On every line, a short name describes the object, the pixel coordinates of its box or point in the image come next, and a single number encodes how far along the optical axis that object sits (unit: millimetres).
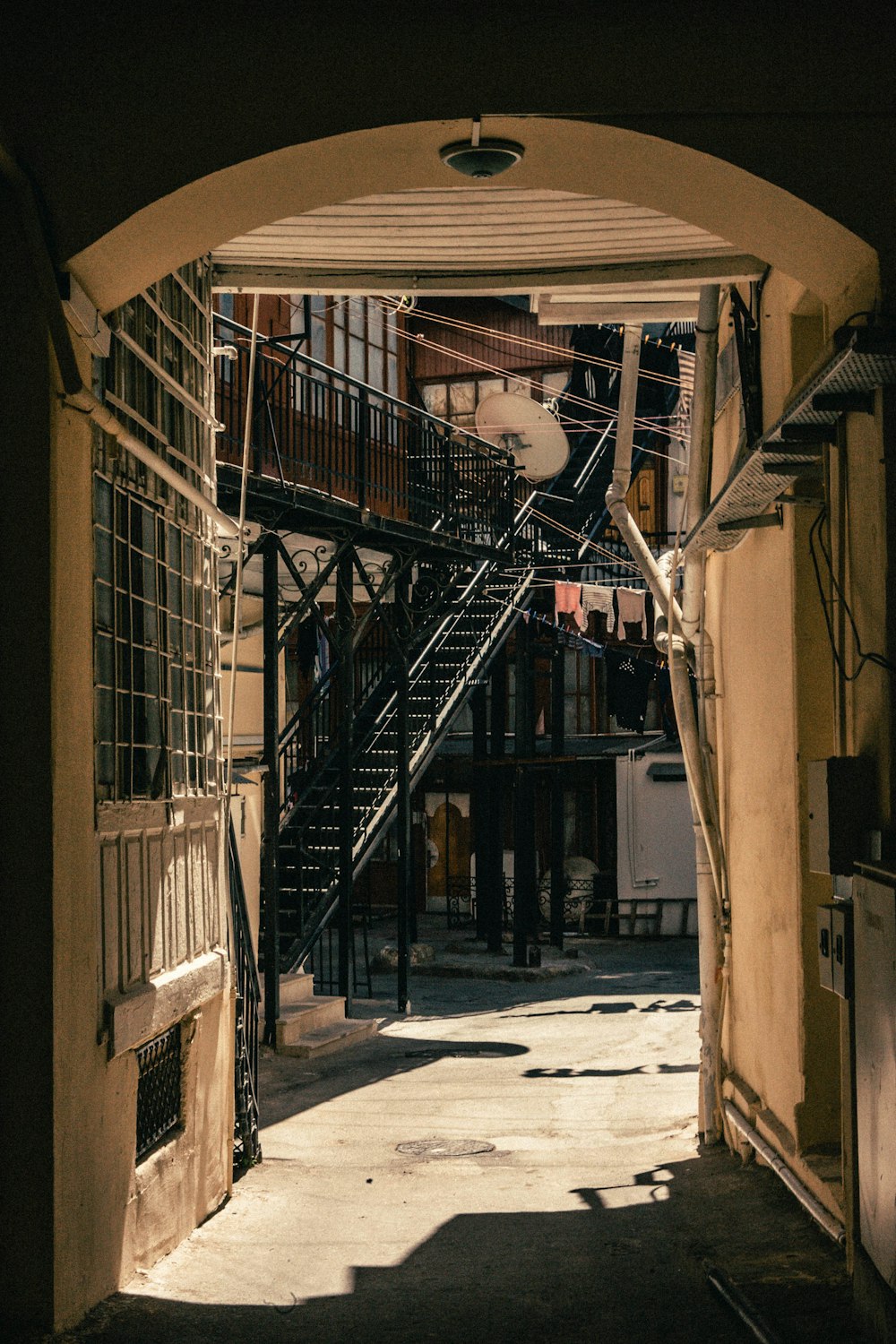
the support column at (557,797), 21797
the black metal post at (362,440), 14430
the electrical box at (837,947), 5285
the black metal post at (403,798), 16141
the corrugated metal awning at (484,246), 7430
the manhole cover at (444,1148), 10180
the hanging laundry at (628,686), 25766
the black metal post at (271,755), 12703
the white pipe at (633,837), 25812
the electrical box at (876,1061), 4648
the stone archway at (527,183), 5332
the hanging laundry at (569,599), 21094
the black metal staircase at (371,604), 13508
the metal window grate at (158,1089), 6719
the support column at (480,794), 21891
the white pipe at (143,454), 5332
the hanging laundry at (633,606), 23219
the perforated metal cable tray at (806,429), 4812
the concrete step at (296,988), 14484
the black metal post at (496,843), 21625
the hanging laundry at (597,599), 22312
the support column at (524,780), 20844
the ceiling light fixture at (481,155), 5457
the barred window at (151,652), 6160
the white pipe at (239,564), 7785
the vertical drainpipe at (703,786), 9336
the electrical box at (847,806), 5211
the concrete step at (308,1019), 13438
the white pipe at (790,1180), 6246
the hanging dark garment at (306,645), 18453
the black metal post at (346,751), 14758
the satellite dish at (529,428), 22641
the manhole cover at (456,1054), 13984
